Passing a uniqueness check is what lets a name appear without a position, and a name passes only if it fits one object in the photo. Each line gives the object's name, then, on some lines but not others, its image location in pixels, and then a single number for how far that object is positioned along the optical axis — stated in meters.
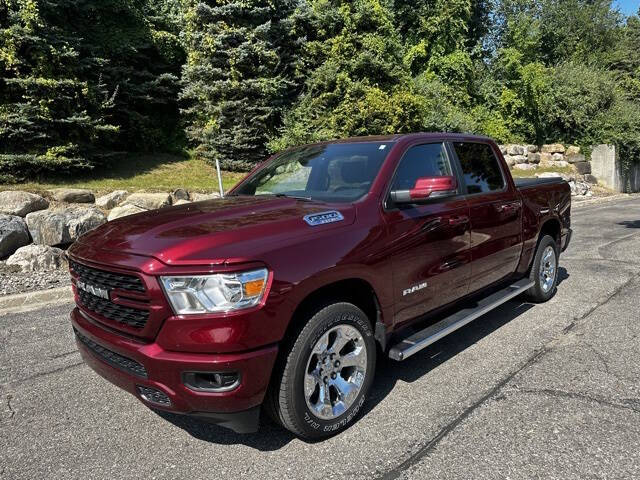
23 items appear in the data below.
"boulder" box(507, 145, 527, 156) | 23.30
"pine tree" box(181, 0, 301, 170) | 12.67
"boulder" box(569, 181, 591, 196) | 20.78
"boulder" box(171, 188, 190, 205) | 9.53
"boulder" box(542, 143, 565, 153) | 25.20
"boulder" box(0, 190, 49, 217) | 7.91
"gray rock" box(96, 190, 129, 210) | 9.04
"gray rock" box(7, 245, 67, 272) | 7.26
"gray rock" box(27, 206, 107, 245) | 7.71
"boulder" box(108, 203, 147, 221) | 8.59
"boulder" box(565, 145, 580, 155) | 25.52
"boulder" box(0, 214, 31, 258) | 7.38
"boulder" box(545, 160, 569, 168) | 24.83
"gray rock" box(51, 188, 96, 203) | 8.87
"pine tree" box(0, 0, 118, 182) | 9.41
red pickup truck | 2.43
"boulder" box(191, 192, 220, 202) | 9.87
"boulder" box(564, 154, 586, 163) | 25.19
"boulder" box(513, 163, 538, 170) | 23.30
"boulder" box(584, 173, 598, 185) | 24.77
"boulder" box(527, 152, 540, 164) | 23.94
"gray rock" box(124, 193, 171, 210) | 8.92
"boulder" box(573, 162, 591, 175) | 24.81
